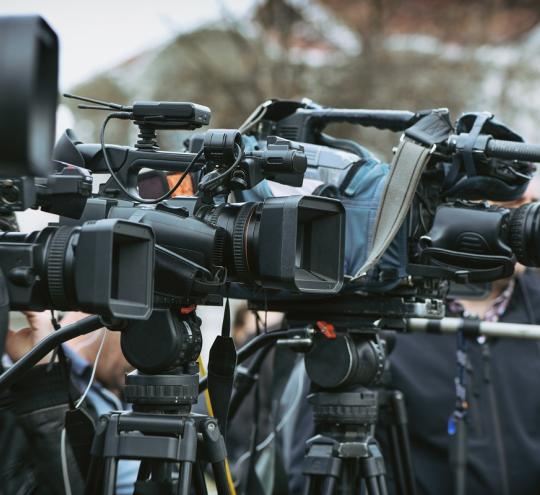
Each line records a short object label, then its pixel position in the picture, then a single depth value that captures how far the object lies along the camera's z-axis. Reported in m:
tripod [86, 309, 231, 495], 3.85
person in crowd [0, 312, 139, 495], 4.75
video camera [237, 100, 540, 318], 4.79
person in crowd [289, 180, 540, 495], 6.39
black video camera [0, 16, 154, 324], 3.31
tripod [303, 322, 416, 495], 4.93
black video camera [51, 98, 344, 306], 3.87
